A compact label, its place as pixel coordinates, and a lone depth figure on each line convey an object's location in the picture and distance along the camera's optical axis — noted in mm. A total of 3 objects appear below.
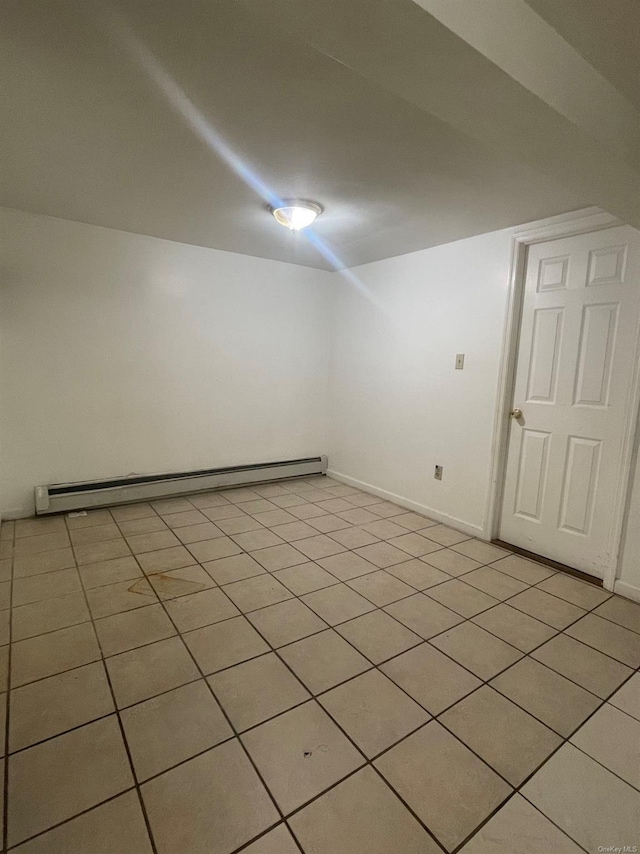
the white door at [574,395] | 2266
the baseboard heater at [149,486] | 3053
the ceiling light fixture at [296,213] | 2413
